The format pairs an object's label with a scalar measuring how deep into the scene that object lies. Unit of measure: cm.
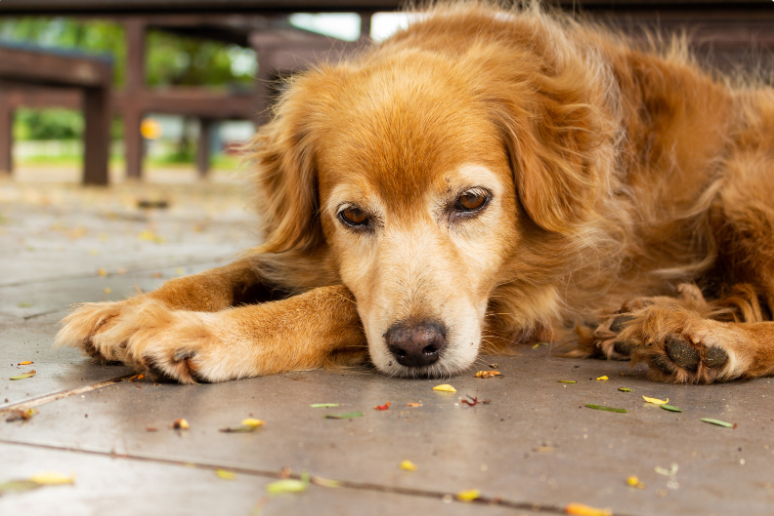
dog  62
